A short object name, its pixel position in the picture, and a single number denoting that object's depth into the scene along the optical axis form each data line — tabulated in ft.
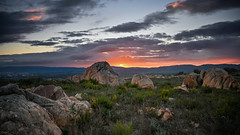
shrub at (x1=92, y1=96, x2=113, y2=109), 18.18
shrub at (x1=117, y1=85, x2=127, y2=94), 31.77
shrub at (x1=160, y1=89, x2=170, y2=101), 27.90
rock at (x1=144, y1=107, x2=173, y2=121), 14.74
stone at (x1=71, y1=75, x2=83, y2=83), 71.88
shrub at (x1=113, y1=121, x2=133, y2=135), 9.92
